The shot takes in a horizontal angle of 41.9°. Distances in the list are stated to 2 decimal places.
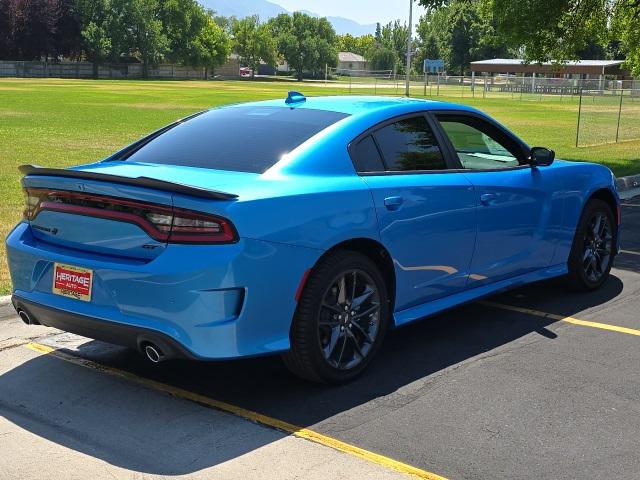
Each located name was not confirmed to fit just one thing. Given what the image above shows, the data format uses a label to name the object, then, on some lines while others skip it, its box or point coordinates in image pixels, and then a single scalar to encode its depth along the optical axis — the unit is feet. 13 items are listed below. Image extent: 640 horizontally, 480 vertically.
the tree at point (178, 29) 380.58
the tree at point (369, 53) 553.35
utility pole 181.09
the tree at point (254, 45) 435.53
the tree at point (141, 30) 353.92
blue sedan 13.32
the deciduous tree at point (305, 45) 451.94
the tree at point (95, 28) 340.39
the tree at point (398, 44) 534.37
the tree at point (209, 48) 382.63
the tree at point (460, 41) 358.84
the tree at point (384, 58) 533.10
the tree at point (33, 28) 326.03
